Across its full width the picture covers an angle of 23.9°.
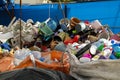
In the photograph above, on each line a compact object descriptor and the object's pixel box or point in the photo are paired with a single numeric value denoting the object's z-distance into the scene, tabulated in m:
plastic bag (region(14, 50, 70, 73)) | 2.38
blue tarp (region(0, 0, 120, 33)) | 5.10
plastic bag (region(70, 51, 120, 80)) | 1.86
